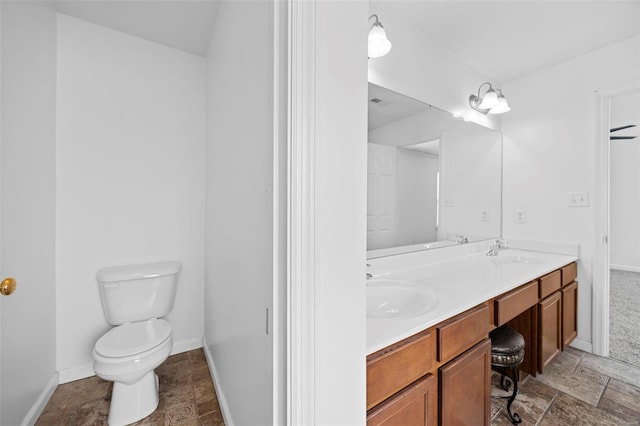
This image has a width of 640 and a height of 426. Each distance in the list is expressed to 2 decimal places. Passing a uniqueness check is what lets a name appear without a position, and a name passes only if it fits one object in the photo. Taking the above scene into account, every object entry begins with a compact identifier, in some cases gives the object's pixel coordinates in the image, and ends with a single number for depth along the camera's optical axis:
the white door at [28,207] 1.24
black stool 1.40
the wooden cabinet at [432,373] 0.81
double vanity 0.85
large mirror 1.62
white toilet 1.38
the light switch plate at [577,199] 2.10
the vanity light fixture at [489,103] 2.15
